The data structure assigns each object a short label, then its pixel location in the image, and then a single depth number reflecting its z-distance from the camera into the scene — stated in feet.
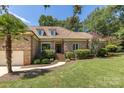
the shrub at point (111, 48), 40.73
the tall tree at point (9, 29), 16.64
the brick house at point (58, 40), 33.09
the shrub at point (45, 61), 26.92
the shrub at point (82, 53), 29.37
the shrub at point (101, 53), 31.66
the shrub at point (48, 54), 31.22
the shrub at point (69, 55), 29.87
